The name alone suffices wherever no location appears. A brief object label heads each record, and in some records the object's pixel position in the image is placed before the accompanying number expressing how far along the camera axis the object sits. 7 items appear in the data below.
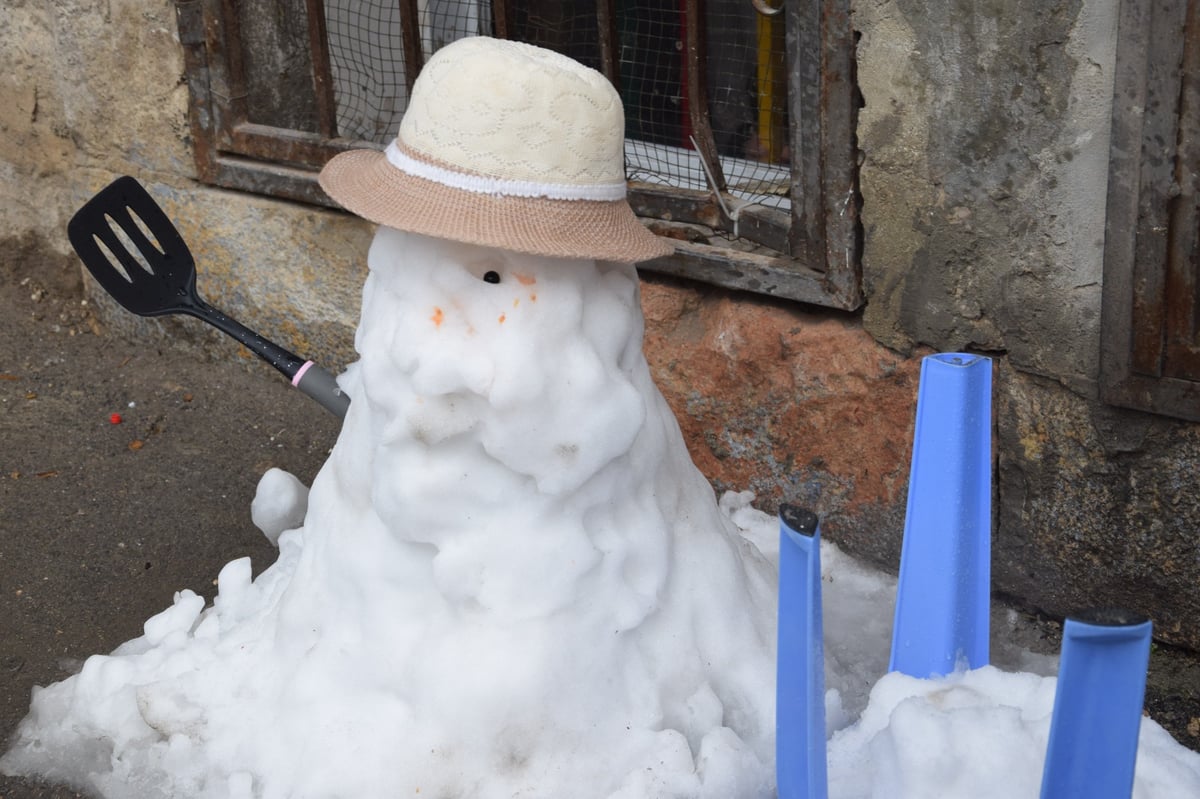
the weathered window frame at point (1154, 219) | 1.94
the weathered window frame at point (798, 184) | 2.34
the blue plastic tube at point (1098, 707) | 1.11
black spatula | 2.47
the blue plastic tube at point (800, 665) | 1.31
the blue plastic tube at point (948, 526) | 1.59
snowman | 1.75
